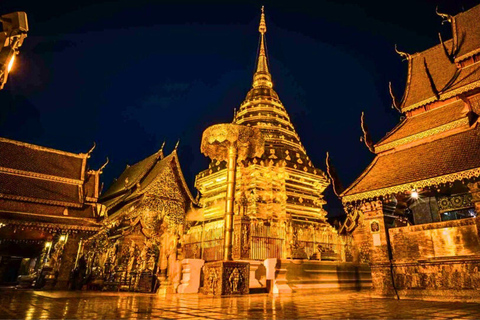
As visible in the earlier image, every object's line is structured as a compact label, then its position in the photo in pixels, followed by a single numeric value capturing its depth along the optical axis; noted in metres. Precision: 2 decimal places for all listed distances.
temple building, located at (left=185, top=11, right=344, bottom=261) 13.56
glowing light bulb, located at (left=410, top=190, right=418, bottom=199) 9.71
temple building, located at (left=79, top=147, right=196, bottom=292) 13.09
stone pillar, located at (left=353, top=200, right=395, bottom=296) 8.74
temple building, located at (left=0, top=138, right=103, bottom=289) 13.65
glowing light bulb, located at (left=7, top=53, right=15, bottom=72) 7.32
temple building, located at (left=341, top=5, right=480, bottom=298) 7.65
